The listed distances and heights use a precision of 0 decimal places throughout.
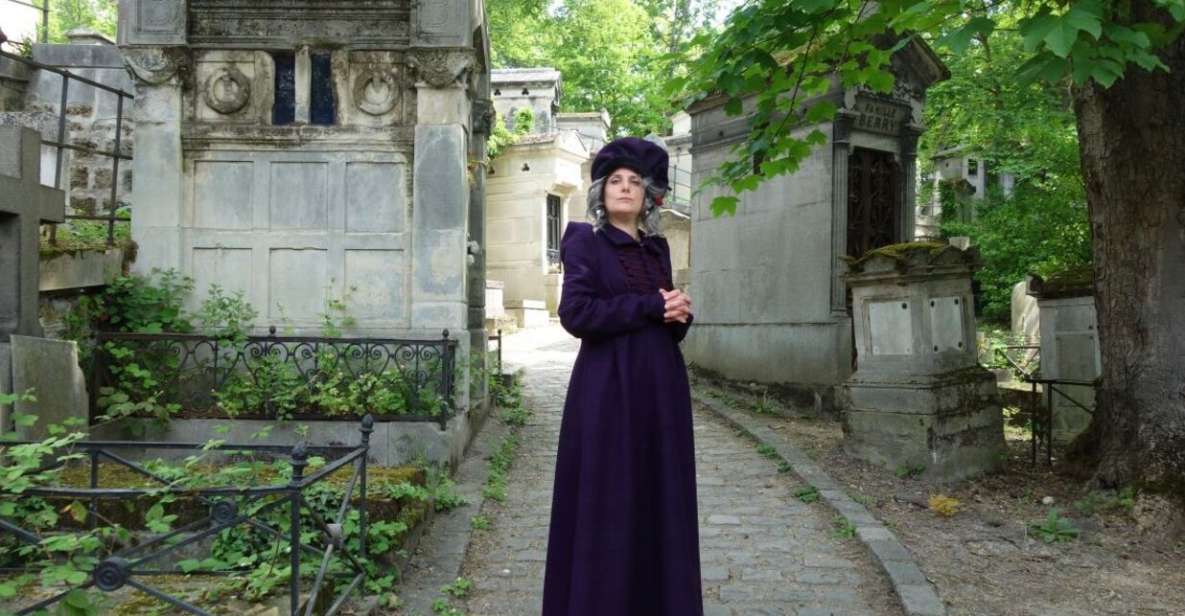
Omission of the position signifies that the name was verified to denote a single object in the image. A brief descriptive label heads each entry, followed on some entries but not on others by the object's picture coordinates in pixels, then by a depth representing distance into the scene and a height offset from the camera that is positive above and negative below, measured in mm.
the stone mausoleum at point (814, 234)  9914 +1154
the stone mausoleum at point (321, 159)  6988 +1396
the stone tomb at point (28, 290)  4566 +172
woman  3035 -403
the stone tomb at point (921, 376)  6844 -465
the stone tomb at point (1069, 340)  8367 -173
